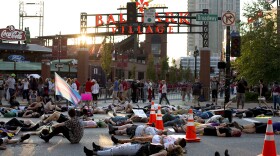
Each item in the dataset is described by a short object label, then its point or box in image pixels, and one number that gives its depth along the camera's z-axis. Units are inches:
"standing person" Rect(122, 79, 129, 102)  1343.5
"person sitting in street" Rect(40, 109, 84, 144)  460.4
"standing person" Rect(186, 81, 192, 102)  1569.1
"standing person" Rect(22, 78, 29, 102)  1268.2
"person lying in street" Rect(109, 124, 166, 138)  442.6
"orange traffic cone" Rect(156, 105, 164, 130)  543.8
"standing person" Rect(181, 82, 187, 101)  1505.9
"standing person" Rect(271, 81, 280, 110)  1049.5
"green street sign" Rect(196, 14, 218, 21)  1301.7
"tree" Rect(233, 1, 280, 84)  1494.8
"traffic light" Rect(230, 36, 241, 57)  811.4
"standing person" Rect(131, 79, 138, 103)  1396.4
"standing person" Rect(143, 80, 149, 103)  1451.8
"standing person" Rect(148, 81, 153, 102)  1449.3
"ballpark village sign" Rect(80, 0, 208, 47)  1520.7
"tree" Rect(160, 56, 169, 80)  3607.8
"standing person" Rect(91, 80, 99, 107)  1149.1
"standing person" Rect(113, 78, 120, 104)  1303.9
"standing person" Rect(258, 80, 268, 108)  1169.4
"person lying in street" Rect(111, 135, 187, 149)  370.0
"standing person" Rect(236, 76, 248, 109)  1019.3
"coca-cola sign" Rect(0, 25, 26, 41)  2373.0
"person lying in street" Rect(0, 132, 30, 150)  442.0
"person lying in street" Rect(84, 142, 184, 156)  338.6
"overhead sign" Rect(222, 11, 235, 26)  838.5
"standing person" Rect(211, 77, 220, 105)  1286.9
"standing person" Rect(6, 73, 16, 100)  1155.9
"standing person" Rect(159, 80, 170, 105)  1252.5
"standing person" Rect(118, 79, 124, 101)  1328.7
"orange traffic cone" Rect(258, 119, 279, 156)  324.8
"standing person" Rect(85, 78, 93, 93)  1113.4
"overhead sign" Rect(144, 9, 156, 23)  1427.2
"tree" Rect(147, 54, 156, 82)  3344.0
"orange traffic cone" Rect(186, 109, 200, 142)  477.4
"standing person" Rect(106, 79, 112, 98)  1694.1
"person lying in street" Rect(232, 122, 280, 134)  559.5
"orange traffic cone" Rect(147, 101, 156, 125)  625.8
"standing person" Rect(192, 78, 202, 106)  1233.4
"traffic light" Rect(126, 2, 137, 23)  1326.3
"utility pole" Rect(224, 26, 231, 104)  795.4
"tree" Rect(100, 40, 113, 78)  2576.3
